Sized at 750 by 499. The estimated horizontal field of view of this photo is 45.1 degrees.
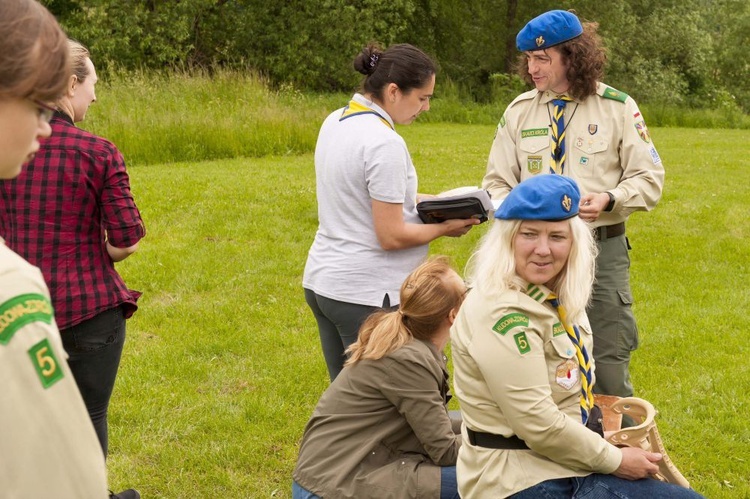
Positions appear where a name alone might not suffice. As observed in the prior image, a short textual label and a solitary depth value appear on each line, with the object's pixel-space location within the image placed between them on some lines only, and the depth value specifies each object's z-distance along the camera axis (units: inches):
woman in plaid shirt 124.4
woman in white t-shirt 138.1
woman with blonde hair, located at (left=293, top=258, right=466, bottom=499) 132.7
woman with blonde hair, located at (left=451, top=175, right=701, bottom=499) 108.0
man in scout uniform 156.2
